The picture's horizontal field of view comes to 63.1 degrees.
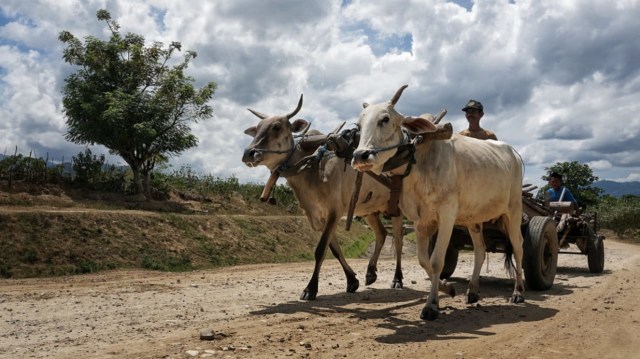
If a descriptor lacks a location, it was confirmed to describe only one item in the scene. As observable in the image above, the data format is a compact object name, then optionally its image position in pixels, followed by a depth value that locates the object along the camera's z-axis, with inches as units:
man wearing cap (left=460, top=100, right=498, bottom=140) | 367.9
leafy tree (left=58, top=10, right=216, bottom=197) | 944.3
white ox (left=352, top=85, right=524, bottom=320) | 230.7
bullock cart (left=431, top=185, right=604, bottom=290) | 335.0
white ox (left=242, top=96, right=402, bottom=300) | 305.0
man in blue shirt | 500.1
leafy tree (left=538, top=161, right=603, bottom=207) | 1848.2
